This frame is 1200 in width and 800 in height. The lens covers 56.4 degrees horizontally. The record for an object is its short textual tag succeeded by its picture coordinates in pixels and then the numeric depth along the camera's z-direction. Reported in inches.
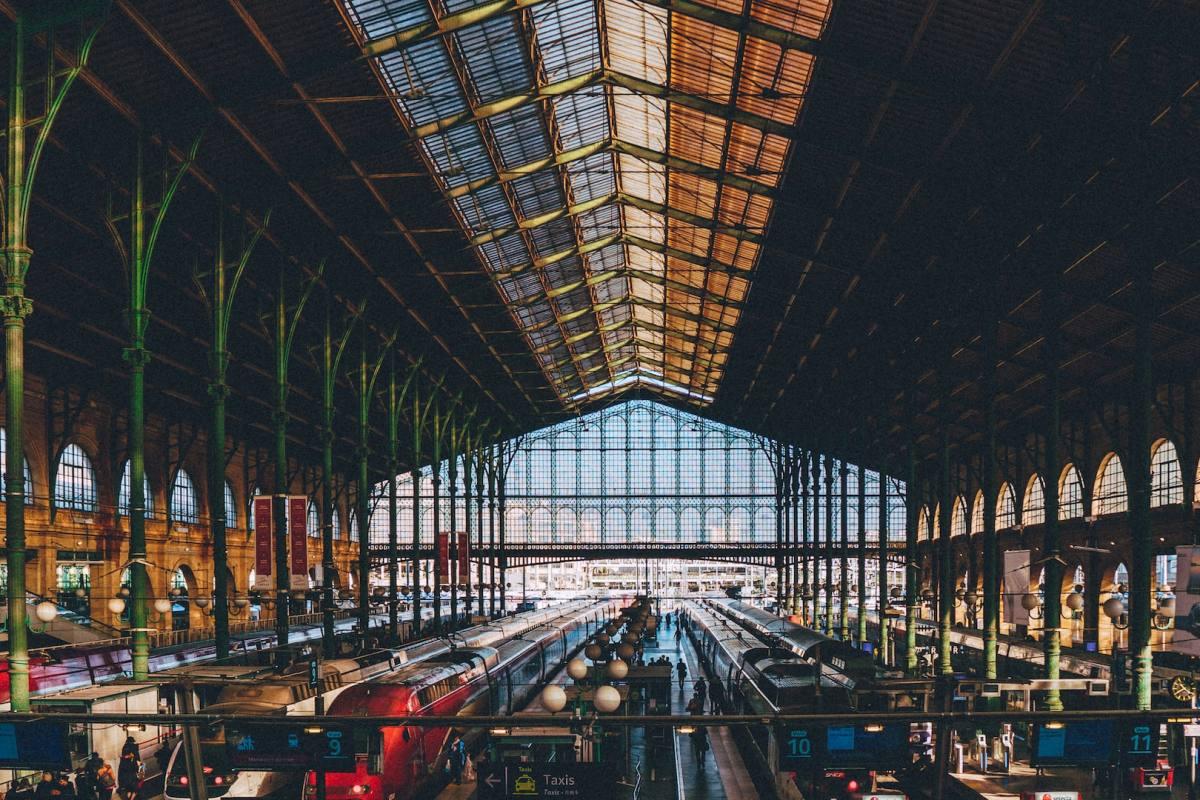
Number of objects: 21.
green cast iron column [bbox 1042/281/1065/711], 881.5
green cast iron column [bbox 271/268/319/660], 1127.0
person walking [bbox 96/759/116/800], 869.8
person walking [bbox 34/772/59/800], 813.9
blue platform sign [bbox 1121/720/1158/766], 592.1
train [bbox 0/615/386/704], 1051.9
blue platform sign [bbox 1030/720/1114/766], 605.9
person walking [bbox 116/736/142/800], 901.8
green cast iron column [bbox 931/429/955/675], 1256.8
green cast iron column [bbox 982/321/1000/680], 1112.2
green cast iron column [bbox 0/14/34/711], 687.7
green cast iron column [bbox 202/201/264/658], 1031.0
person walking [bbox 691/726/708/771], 1155.7
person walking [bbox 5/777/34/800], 827.4
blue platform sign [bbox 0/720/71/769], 561.0
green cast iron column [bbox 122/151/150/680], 845.2
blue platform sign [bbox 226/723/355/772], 601.3
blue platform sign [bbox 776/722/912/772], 612.1
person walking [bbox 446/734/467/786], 1083.3
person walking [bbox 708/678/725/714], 1473.9
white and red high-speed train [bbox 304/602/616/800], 823.1
